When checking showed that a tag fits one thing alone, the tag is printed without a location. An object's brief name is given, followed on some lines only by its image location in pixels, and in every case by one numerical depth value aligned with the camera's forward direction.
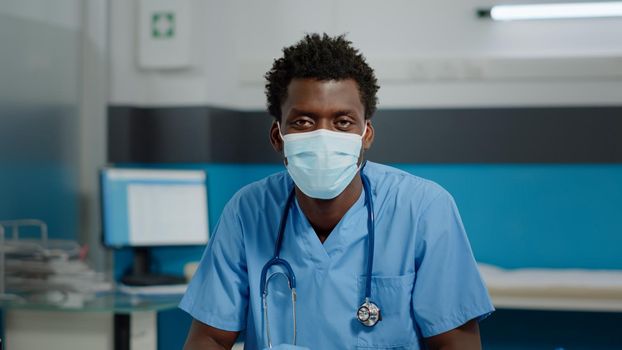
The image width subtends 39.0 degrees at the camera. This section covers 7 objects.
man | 1.45
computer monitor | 2.82
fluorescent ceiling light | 3.06
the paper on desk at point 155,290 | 2.68
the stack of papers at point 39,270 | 2.54
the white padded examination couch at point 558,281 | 2.63
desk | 2.45
